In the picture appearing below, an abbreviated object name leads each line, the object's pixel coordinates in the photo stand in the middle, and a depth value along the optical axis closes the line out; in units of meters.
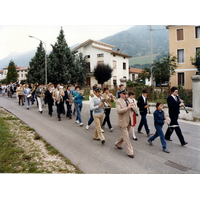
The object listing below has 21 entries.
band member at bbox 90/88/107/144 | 5.82
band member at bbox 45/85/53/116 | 10.65
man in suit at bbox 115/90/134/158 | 4.90
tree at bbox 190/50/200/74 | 18.56
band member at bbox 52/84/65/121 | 9.39
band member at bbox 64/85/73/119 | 9.85
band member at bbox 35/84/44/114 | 11.41
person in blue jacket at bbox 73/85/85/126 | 8.31
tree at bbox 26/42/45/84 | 13.37
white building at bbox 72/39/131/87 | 26.33
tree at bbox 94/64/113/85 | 29.75
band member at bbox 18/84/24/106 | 14.09
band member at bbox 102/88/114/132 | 7.47
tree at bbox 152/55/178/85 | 19.86
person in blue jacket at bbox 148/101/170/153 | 5.44
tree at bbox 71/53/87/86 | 21.12
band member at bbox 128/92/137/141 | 6.09
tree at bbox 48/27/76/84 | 17.53
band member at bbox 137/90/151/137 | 6.88
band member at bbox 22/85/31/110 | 12.59
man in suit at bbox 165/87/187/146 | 6.05
